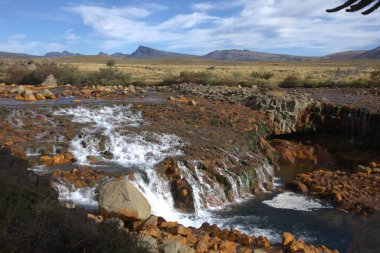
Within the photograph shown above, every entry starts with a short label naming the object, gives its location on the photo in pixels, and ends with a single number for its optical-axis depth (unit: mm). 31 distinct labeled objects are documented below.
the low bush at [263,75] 40384
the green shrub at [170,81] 34322
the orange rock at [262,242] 9047
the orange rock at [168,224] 8805
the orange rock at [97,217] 7816
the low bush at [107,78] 31781
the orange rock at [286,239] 9219
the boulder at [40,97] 21234
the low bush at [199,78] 34112
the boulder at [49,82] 28462
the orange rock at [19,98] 20631
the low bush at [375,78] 32219
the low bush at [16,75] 31375
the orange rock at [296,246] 8901
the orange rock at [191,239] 8227
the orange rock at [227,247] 8111
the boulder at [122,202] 8320
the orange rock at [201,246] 7840
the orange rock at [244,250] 8294
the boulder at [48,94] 21703
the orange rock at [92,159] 13281
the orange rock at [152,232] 7857
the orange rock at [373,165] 17244
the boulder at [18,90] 22172
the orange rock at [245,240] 9141
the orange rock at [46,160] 12507
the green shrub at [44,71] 31030
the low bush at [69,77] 31281
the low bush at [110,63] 63388
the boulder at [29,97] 20648
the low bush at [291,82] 34906
